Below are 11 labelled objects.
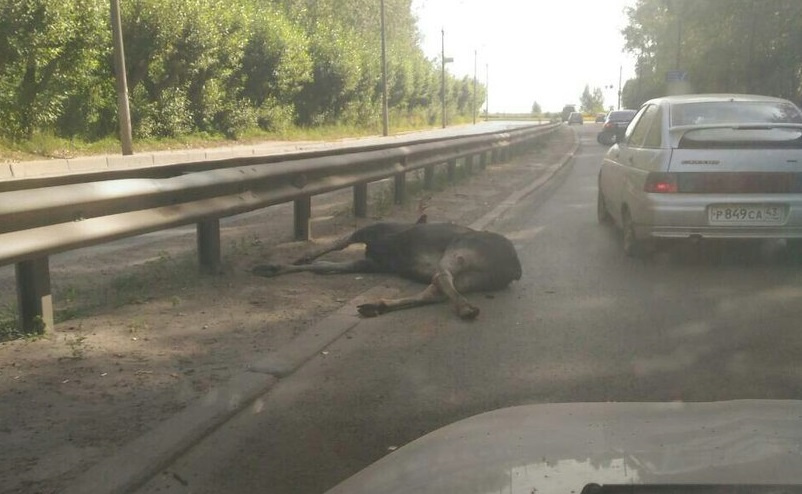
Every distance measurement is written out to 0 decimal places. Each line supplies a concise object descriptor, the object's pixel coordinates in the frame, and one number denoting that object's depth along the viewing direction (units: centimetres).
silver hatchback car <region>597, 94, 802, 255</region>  772
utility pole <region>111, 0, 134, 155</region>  2483
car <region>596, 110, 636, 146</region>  3557
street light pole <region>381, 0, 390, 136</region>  4911
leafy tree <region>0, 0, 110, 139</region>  2267
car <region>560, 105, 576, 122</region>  11322
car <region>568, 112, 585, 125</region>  9269
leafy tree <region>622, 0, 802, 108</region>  4088
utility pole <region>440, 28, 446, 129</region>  6995
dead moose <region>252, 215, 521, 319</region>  633
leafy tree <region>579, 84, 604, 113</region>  18362
